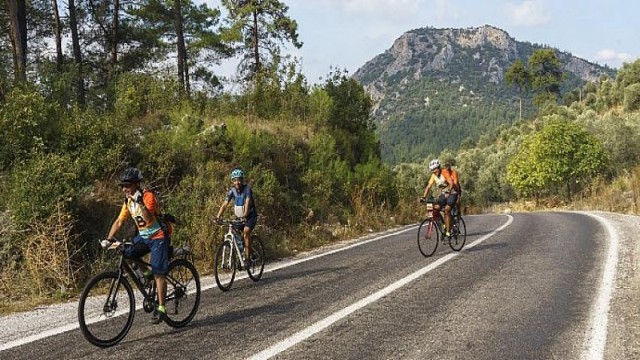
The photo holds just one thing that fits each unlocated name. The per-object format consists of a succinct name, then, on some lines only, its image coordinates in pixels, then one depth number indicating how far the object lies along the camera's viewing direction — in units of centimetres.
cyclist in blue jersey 882
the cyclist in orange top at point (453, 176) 1189
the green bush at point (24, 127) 988
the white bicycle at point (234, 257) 844
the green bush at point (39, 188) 861
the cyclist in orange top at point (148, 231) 573
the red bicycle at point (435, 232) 1082
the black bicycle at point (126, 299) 539
